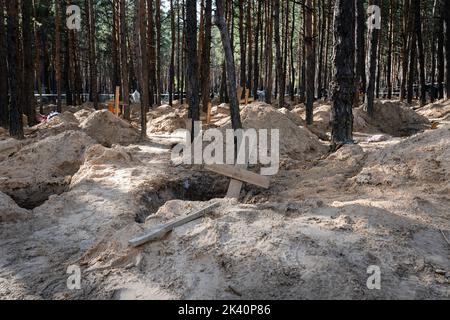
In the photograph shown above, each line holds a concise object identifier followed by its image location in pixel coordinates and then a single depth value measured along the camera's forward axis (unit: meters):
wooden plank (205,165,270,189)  6.34
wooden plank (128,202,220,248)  4.58
